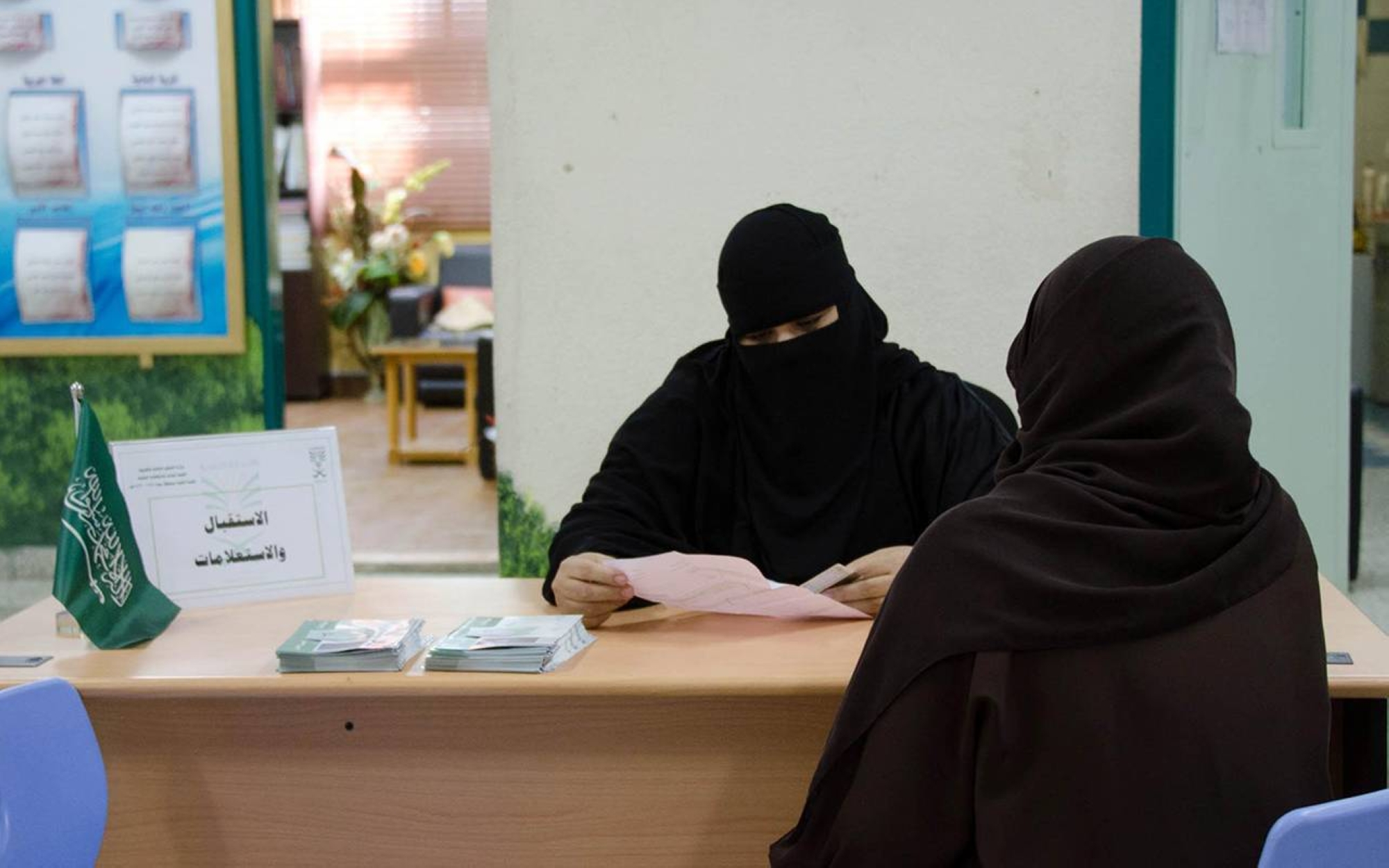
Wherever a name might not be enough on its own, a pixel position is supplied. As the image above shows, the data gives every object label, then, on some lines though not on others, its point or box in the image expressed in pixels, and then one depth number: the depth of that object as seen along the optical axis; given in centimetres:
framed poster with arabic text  422
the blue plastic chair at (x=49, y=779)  157
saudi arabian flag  213
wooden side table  752
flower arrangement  952
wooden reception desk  206
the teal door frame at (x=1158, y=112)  366
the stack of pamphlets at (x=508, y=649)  199
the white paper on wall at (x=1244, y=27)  365
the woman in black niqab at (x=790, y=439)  235
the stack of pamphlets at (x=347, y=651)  200
